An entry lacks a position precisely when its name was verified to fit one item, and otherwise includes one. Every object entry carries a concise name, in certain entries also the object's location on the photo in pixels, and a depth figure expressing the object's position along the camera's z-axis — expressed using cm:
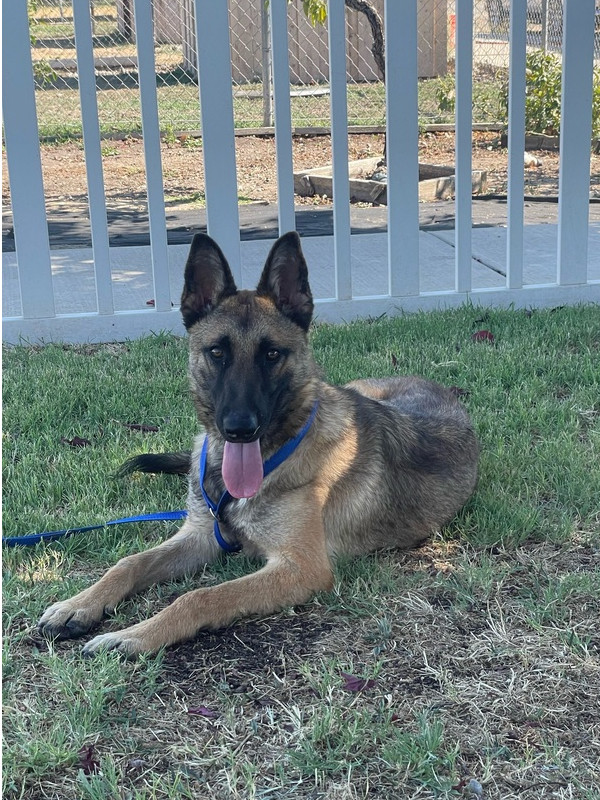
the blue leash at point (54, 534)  355
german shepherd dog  314
